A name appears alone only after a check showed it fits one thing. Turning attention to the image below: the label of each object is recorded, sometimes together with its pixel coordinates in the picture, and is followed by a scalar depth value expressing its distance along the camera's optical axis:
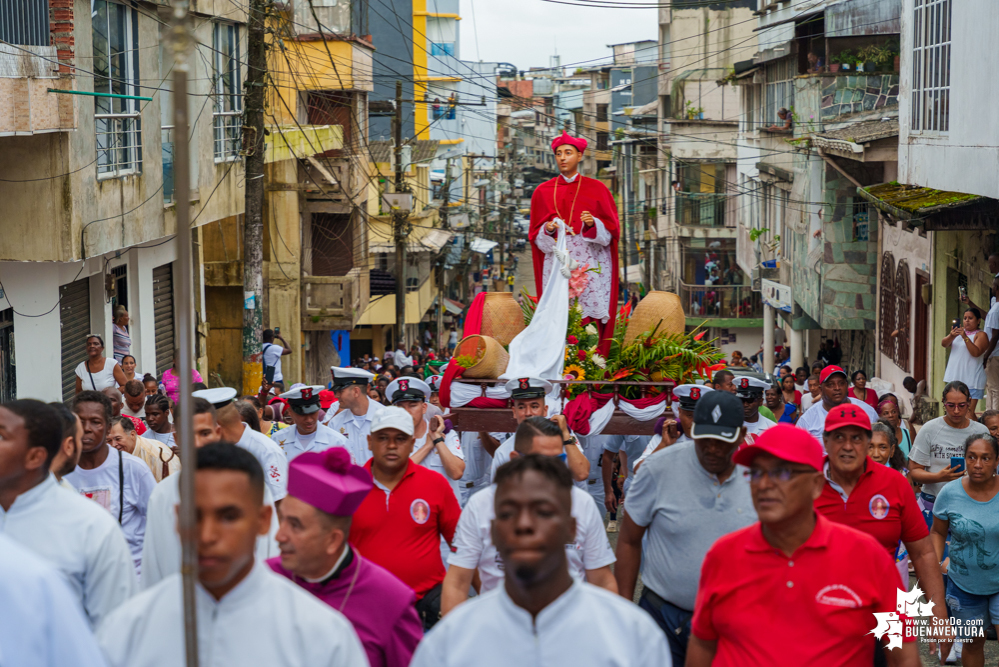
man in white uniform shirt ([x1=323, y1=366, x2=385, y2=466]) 8.73
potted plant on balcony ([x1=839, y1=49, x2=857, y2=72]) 23.23
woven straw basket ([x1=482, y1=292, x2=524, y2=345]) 10.53
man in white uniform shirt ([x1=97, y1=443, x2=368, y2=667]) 3.02
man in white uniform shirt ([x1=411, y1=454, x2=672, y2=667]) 3.04
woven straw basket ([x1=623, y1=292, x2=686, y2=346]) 10.40
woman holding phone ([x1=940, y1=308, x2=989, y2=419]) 11.92
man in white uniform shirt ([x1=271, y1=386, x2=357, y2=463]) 8.00
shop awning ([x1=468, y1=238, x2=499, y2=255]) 53.32
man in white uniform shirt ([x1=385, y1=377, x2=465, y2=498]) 7.43
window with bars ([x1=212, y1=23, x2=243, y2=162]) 18.03
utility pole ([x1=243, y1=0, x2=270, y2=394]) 14.25
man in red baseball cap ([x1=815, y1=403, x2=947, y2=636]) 5.36
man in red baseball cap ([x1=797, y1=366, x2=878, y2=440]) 8.82
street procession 3.13
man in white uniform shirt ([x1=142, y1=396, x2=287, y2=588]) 3.96
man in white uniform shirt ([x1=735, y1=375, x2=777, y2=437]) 7.88
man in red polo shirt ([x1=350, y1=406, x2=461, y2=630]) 5.46
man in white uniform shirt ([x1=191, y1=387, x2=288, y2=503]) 6.57
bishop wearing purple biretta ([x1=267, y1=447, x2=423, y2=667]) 3.74
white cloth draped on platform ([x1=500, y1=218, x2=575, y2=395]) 9.46
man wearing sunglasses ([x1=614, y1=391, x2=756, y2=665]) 4.94
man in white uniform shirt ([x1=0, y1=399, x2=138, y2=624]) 3.95
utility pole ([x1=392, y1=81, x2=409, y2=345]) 28.66
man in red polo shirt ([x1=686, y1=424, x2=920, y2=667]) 3.86
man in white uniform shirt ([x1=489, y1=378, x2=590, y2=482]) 6.86
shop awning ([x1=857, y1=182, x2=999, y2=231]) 13.39
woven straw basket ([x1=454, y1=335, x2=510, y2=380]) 9.48
